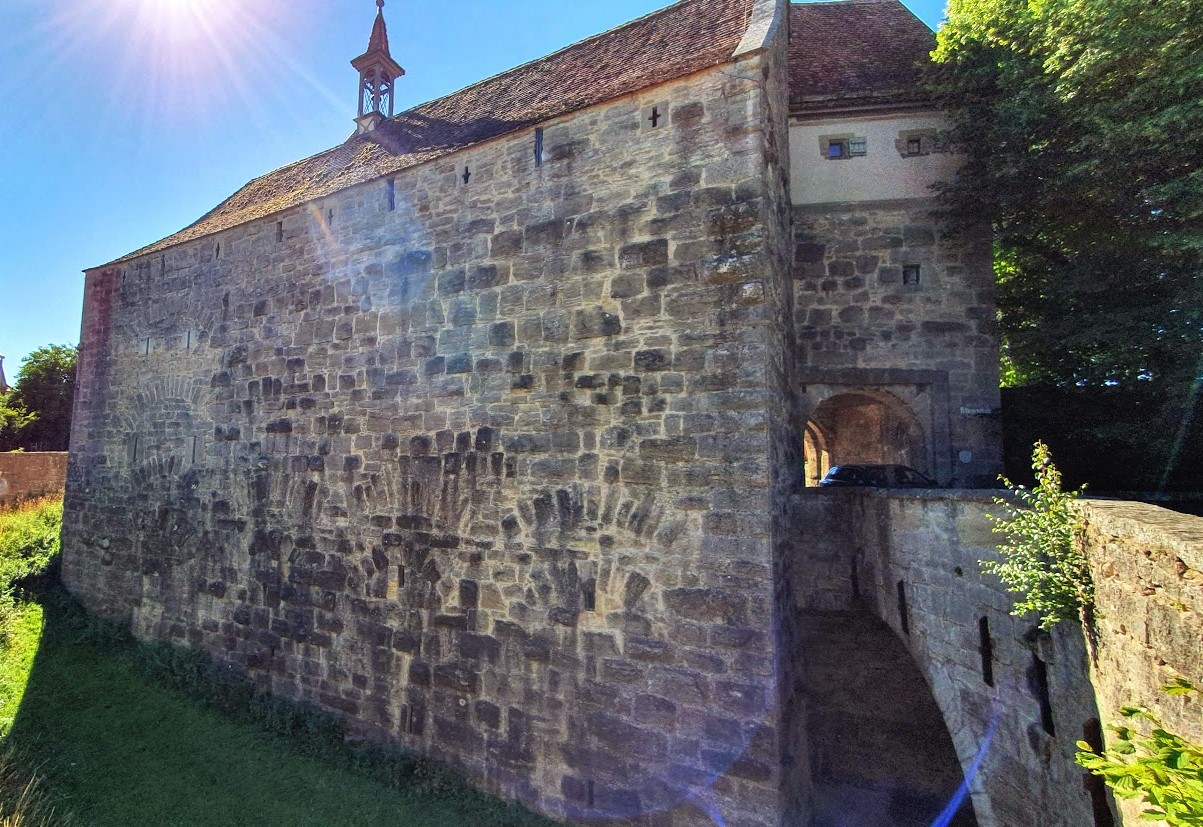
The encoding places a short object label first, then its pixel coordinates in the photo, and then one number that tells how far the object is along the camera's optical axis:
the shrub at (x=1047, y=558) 3.77
